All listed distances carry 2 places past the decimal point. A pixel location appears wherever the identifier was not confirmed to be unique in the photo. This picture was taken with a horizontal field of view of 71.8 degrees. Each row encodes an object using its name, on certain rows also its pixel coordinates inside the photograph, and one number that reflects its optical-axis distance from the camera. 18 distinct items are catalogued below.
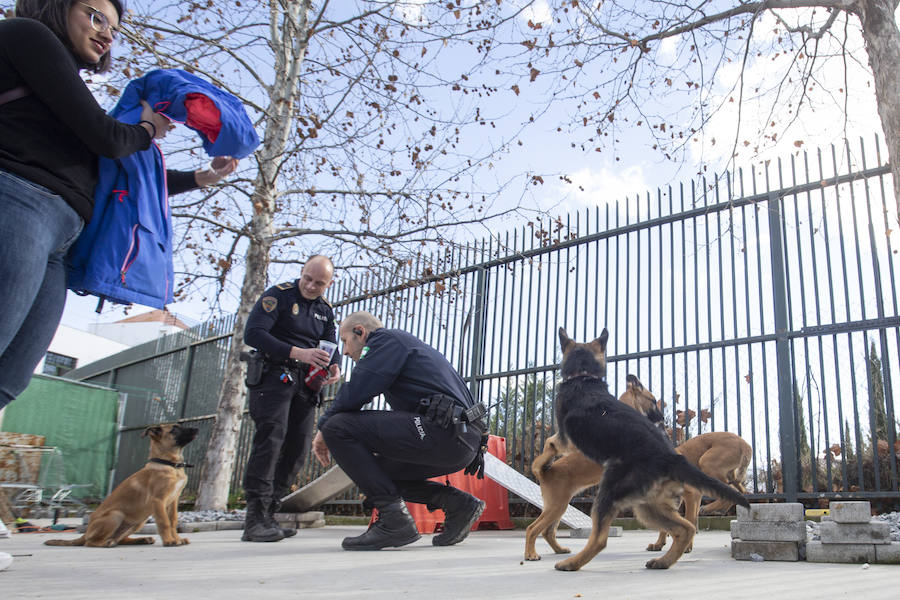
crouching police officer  4.07
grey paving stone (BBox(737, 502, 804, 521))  3.47
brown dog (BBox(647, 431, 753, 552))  5.40
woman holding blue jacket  1.89
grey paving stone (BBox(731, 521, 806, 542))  3.47
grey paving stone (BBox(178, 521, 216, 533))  6.05
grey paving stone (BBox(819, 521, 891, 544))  3.32
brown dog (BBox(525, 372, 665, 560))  3.87
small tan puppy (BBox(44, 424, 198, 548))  4.26
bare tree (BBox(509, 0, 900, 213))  4.00
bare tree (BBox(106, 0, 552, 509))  8.45
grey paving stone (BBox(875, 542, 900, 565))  3.30
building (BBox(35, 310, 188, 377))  34.56
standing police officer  4.73
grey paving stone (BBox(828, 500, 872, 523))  3.28
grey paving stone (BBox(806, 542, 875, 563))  3.33
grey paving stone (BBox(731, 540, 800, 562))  3.46
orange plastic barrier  5.69
